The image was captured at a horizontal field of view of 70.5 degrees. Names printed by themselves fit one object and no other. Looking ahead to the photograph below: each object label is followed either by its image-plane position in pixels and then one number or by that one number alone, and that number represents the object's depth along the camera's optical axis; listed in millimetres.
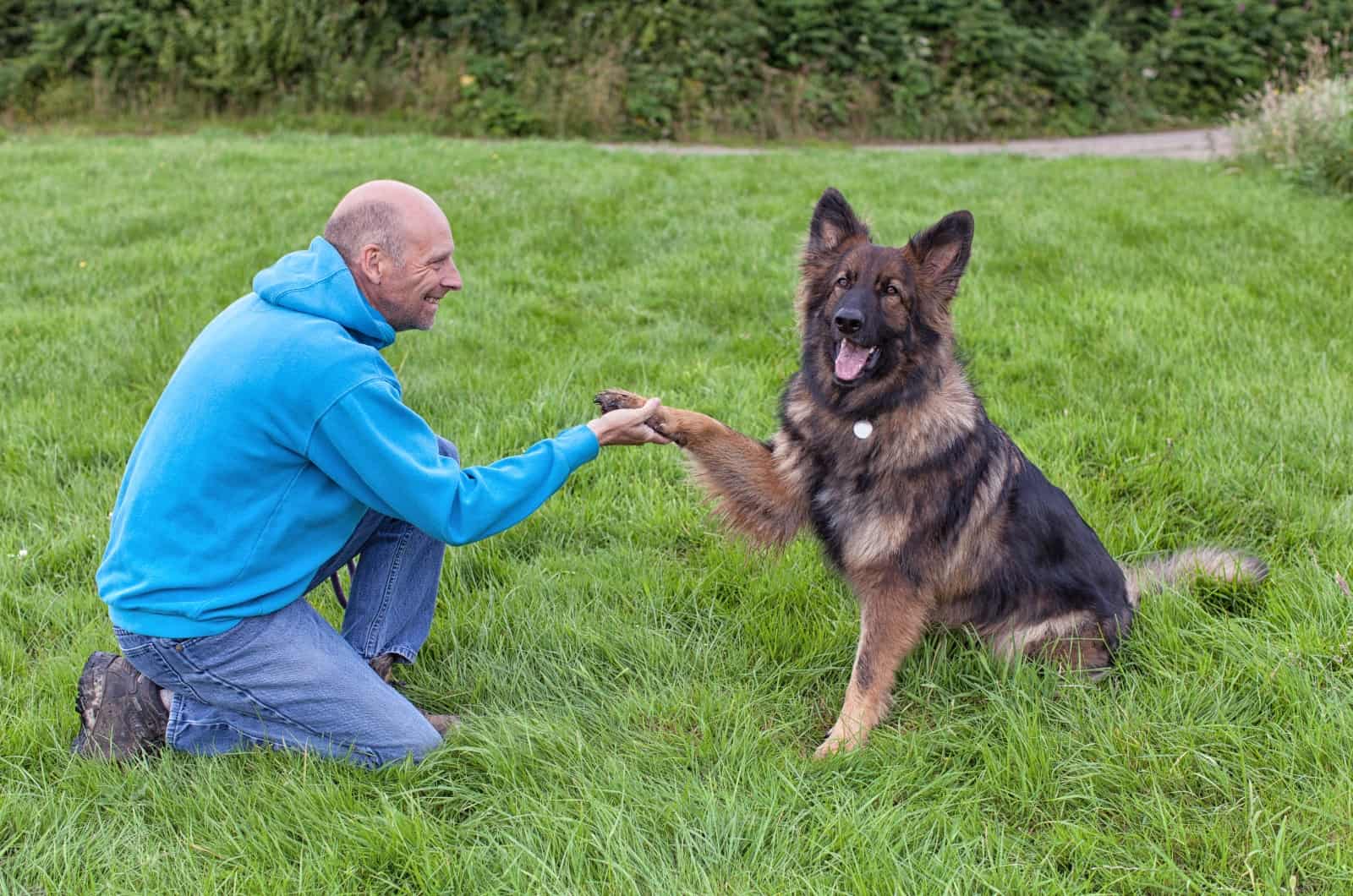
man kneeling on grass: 2389
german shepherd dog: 2932
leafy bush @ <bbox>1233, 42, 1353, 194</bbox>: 8844
